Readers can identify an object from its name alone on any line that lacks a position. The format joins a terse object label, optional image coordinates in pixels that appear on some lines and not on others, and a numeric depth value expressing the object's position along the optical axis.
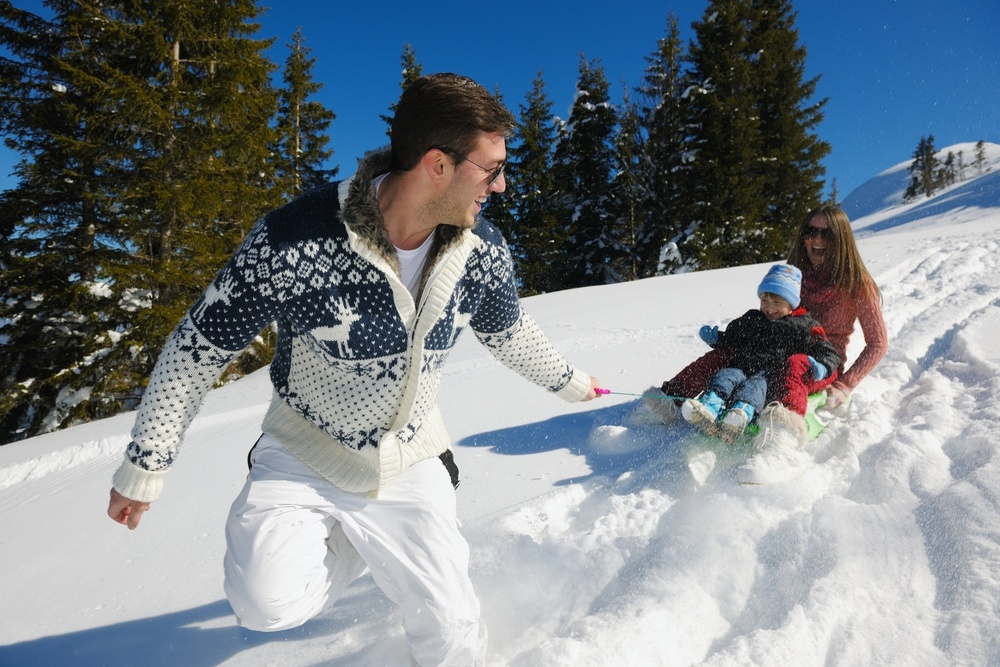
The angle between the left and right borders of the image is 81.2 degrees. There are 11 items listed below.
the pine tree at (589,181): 20.05
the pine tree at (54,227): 9.11
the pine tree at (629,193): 19.47
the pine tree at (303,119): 18.80
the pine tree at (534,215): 19.41
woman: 3.22
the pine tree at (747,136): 17.39
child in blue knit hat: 2.90
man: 1.46
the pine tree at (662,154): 18.77
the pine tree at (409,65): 21.72
